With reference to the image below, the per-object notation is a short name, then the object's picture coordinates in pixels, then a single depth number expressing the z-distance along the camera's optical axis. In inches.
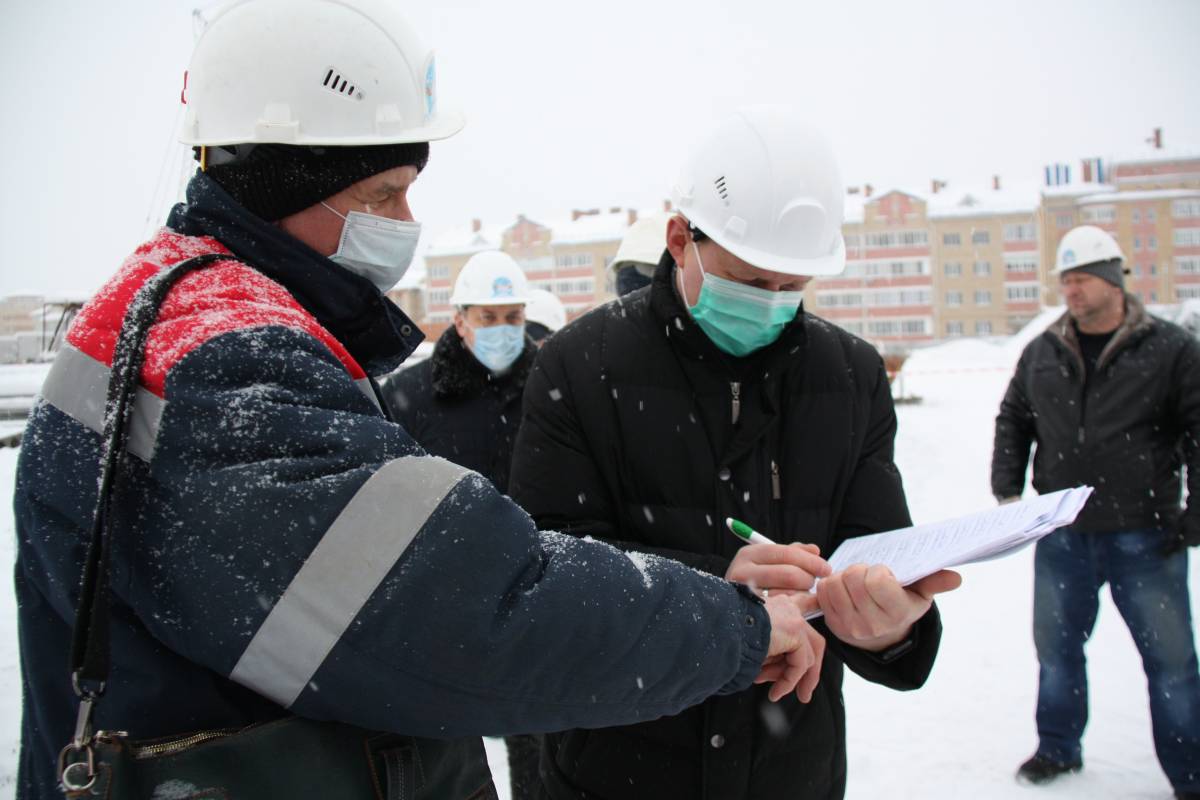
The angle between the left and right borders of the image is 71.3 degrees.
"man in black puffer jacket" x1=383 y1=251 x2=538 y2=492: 187.0
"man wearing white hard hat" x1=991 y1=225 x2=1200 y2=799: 162.2
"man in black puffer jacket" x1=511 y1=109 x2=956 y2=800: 78.5
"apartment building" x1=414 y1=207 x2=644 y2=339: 2549.2
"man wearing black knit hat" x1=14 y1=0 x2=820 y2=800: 38.7
